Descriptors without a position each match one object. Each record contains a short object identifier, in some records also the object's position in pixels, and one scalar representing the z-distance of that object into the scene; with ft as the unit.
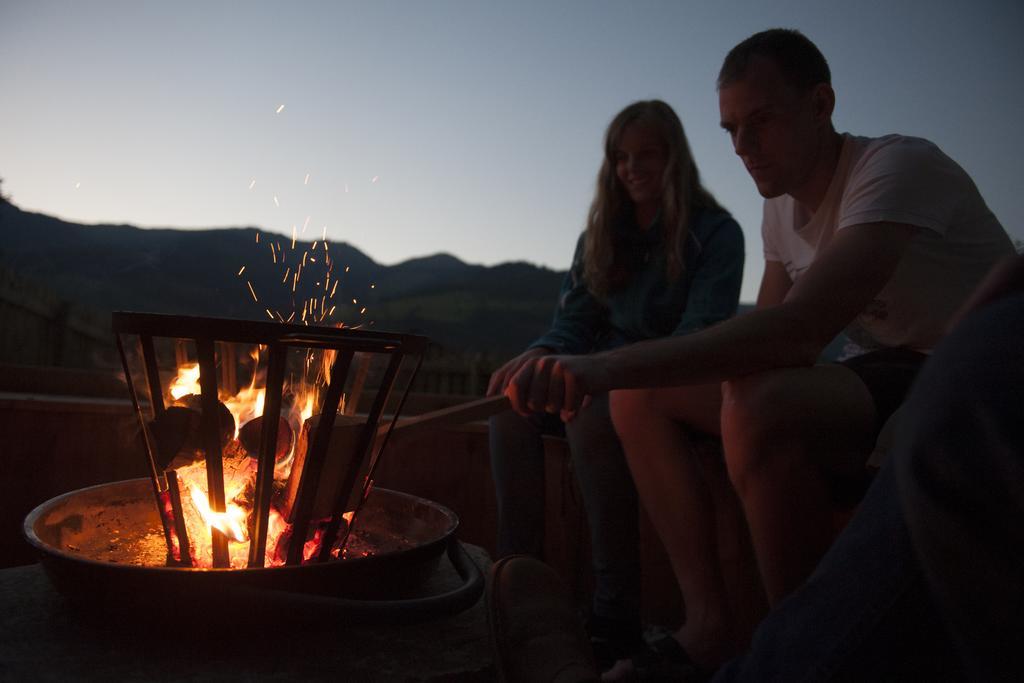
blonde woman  5.87
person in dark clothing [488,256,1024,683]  1.58
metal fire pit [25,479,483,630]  3.16
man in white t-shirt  4.07
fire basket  3.17
